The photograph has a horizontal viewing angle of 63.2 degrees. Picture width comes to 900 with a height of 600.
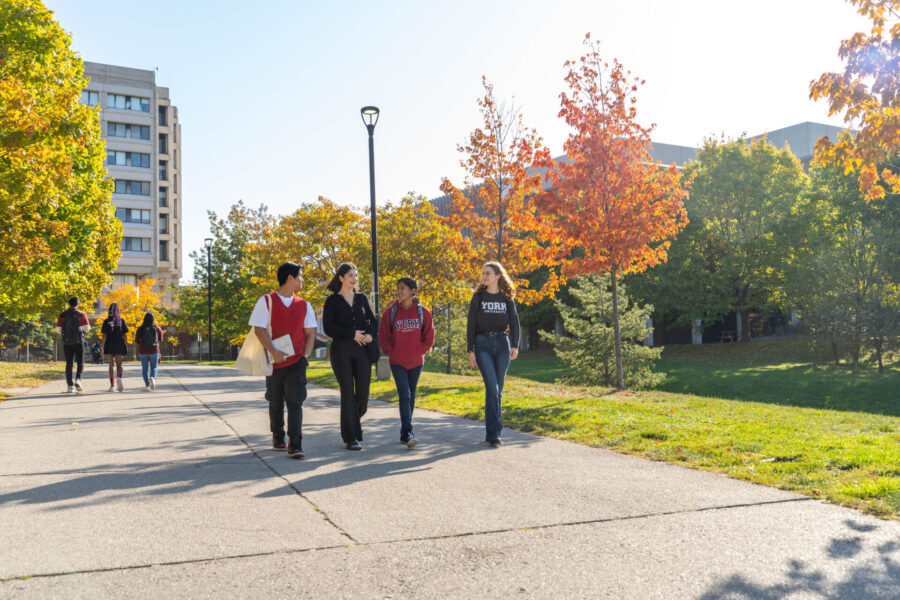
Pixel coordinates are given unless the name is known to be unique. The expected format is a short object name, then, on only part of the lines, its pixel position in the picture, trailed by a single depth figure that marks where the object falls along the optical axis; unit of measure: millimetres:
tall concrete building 67875
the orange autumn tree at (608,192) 14711
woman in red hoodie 7734
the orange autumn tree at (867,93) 9188
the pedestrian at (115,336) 15156
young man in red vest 6828
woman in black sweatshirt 7797
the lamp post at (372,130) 17016
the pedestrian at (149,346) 15273
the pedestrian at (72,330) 14656
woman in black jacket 7285
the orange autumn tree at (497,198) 17828
